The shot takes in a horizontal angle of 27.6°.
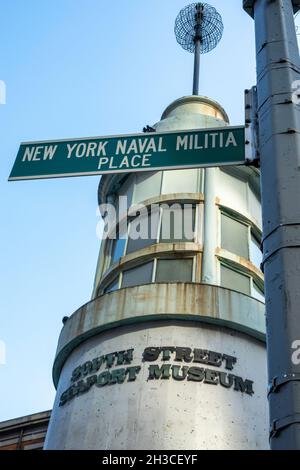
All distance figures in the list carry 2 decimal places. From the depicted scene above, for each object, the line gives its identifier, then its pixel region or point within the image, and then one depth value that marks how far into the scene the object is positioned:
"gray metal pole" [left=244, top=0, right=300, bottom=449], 2.70
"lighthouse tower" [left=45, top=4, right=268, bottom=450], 7.77
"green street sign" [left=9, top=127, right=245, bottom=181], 4.70
